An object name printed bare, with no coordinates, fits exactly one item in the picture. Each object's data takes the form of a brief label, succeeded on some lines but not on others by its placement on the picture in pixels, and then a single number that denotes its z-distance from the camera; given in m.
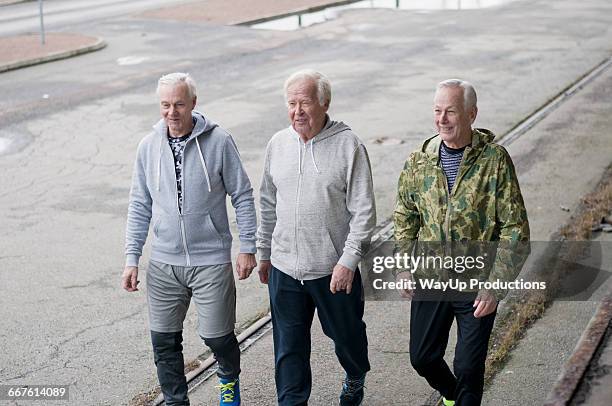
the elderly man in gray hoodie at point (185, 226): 5.29
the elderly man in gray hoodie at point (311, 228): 5.03
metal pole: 21.49
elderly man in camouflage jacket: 4.70
